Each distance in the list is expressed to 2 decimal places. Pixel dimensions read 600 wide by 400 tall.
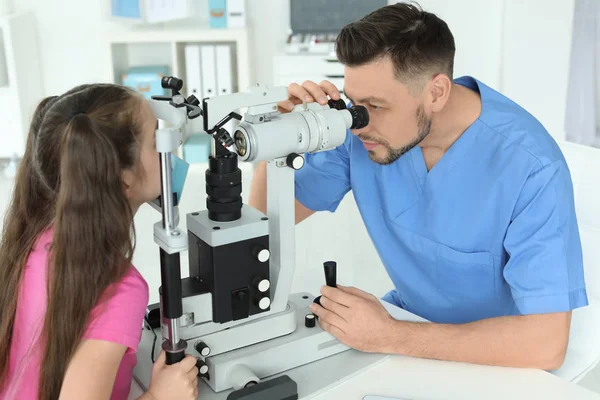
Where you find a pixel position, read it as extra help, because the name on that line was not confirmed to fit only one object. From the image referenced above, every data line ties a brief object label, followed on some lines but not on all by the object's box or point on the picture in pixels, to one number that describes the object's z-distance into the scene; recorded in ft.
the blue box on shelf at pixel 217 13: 13.26
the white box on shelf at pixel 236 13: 13.17
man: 4.17
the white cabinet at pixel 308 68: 12.55
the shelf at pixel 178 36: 13.08
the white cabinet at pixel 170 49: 13.12
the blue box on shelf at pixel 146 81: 13.16
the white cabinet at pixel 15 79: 12.67
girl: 3.45
